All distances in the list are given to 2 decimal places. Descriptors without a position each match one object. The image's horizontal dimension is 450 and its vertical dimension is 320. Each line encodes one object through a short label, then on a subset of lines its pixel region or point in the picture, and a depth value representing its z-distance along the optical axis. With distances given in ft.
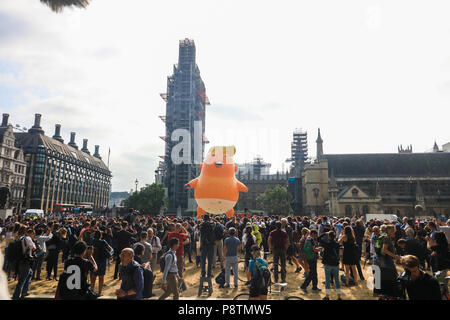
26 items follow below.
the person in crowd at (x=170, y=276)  20.34
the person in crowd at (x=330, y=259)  23.93
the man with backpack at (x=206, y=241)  29.27
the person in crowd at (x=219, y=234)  32.65
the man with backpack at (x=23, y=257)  23.86
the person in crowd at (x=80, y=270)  14.67
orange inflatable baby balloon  46.93
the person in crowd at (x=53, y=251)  31.17
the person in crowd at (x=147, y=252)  25.52
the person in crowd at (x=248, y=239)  31.68
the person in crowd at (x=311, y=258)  27.27
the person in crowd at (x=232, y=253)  27.73
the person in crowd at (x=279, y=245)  29.17
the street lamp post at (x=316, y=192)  204.03
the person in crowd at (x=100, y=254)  25.24
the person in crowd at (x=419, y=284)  13.75
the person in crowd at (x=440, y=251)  26.18
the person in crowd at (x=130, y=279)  15.24
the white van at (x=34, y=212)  111.53
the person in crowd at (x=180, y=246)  27.84
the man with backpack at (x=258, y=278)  17.58
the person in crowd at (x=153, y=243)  30.25
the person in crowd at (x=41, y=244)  31.09
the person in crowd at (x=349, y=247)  26.50
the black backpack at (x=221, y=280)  29.63
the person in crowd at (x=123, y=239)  29.67
